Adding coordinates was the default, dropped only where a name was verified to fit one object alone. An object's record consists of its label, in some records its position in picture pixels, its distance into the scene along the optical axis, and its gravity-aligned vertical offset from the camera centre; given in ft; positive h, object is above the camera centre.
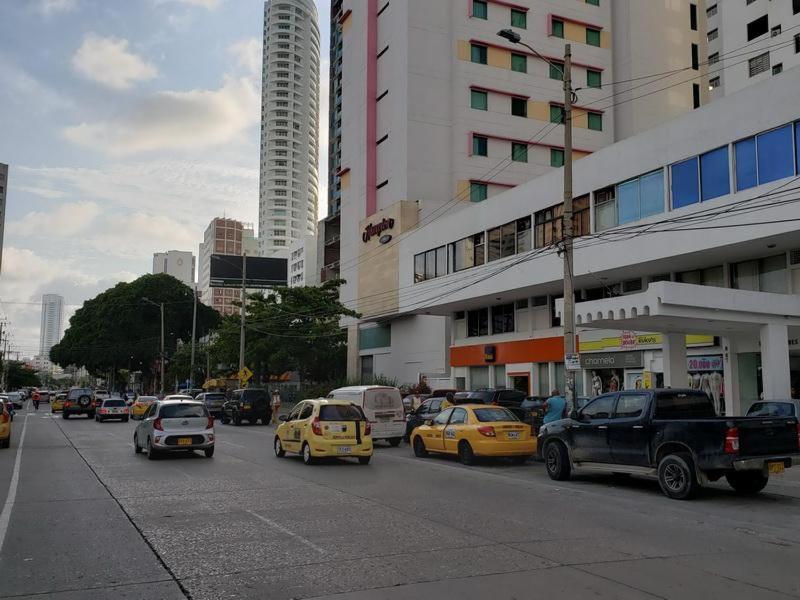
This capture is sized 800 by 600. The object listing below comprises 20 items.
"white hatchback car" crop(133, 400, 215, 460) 58.65 -4.55
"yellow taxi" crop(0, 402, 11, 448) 68.23 -5.11
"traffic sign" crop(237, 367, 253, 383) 143.74 -0.23
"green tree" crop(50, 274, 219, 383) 266.57 +17.72
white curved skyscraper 578.25 +191.58
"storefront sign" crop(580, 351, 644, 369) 94.71 +1.84
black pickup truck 37.52 -3.78
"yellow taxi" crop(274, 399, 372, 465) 54.90 -4.47
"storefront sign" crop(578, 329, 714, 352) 87.76 +4.33
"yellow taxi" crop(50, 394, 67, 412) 167.53 -7.28
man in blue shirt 61.26 -2.91
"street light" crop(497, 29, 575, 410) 59.77 +10.38
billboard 261.85 +39.78
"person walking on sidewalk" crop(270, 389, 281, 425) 120.10 -5.27
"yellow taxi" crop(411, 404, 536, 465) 55.45 -4.69
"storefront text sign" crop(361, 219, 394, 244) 157.07 +31.99
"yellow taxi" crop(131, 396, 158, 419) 139.74 -6.37
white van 72.69 -3.44
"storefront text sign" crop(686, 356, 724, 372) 85.30 +1.28
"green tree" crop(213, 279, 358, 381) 159.53 +9.96
